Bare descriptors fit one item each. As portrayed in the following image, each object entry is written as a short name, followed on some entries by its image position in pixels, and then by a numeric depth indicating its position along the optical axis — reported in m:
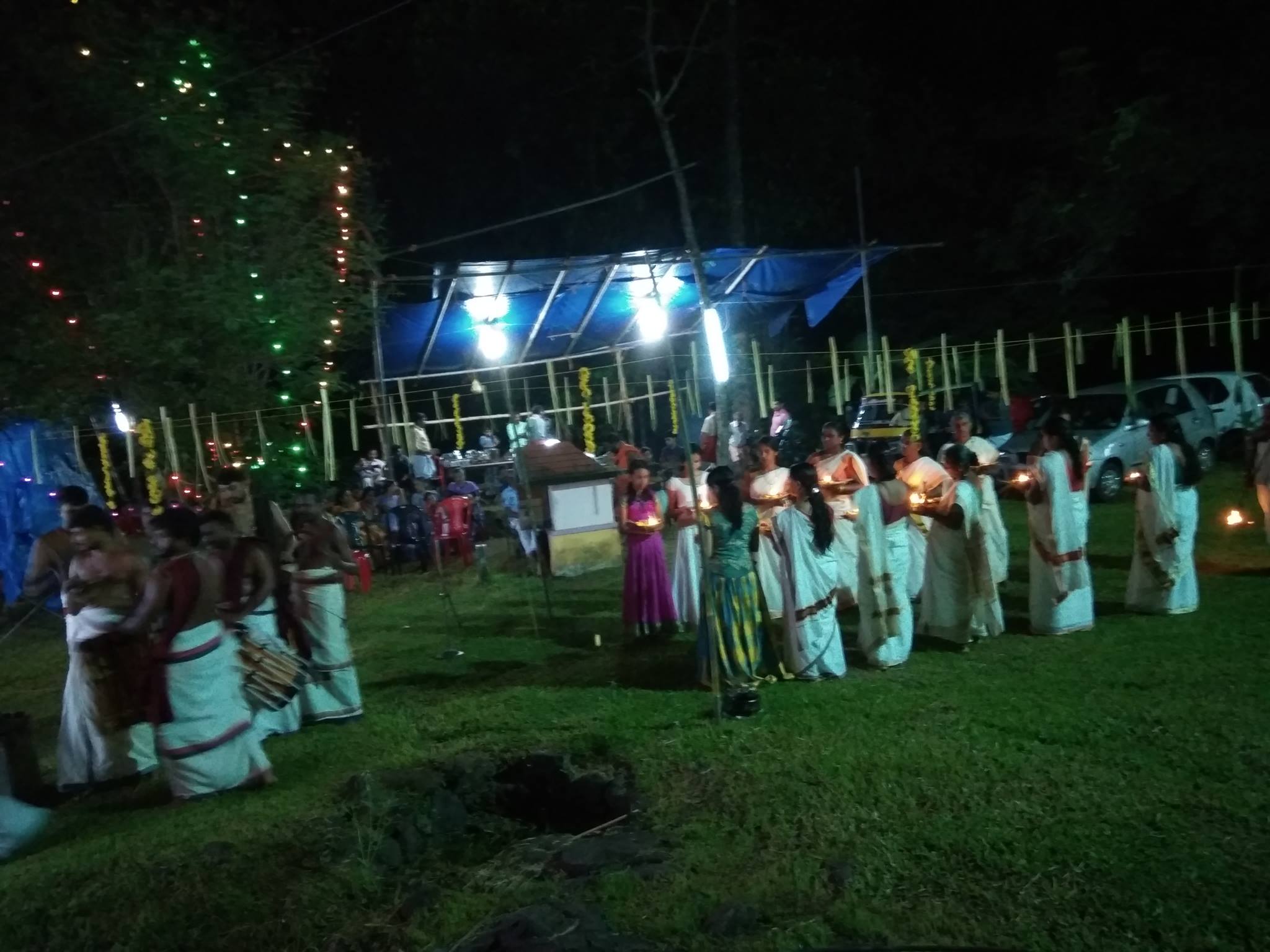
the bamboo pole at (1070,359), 12.68
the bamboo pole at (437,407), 15.71
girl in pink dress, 10.14
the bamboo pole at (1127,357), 12.45
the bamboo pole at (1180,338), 12.66
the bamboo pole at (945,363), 13.35
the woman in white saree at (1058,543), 8.59
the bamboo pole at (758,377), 14.34
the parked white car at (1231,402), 18.06
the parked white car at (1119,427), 15.80
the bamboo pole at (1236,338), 12.40
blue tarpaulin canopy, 14.10
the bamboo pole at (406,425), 13.98
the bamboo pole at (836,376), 13.37
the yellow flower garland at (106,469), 14.07
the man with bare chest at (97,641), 7.18
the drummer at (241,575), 7.23
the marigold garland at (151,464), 13.09
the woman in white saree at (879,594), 8.23
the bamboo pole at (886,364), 12.96
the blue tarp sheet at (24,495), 14.86
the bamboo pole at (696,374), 15.77
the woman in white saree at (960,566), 8.53
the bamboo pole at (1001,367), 12.50
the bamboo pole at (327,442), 12.70
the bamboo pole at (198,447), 12.24
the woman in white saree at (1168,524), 8.90
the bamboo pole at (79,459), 14.80
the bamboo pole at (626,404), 14.93
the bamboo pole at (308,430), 13.17
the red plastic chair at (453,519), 15.80
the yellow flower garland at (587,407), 14.68
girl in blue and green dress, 7.87
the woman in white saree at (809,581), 7.96
